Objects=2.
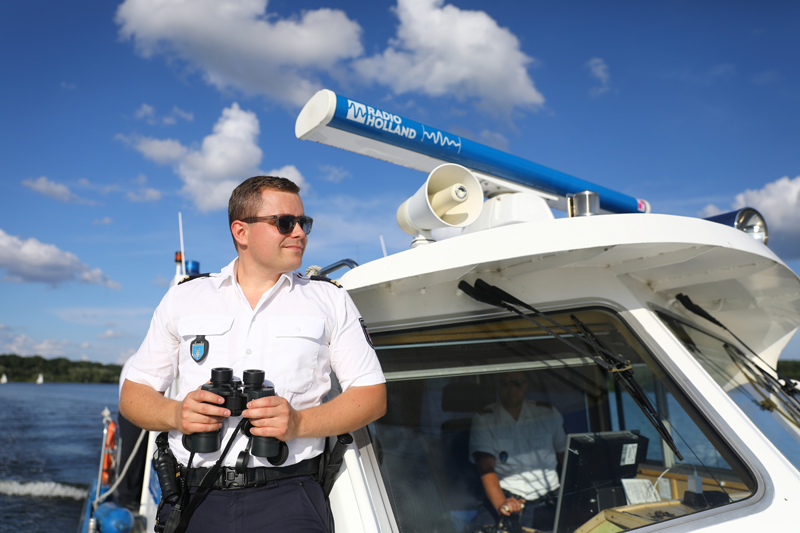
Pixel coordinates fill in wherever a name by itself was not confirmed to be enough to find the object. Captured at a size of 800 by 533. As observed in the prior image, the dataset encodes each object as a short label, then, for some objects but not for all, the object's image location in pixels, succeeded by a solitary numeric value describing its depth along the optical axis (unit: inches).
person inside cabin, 77.8
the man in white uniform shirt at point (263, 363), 61.9
